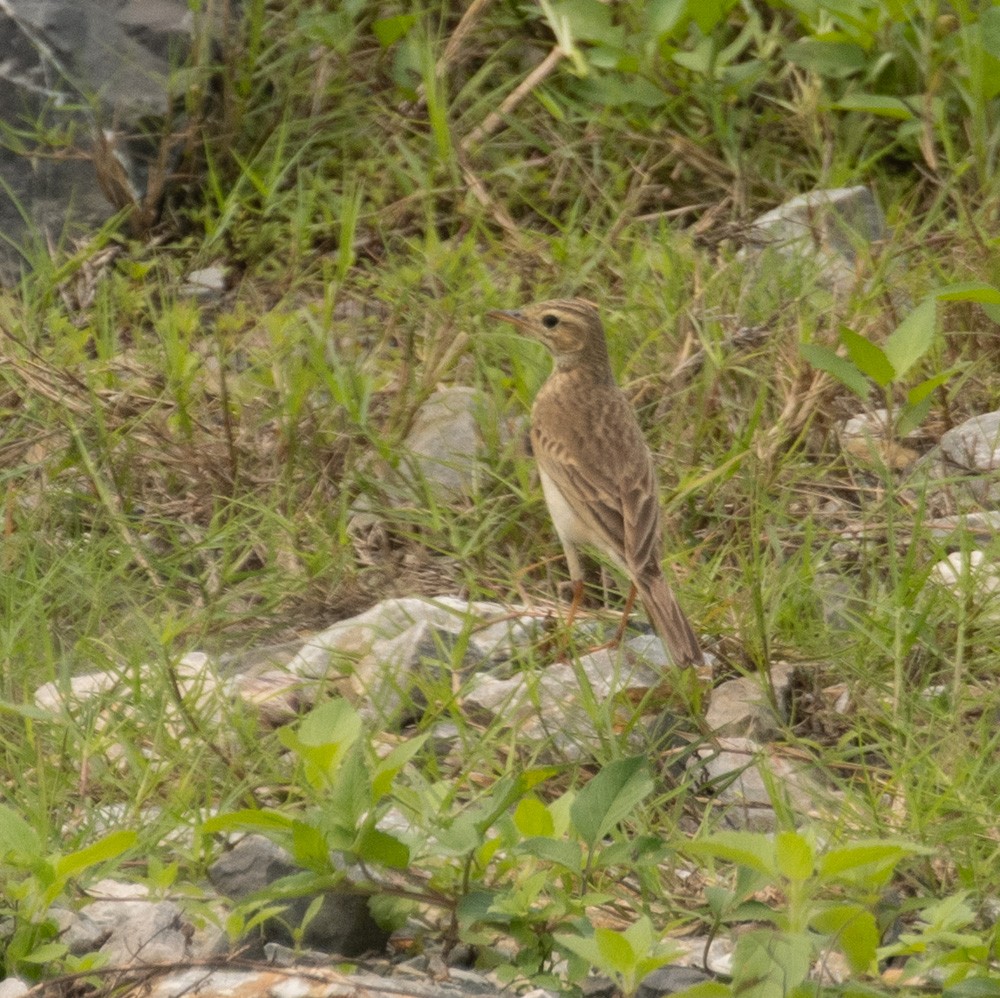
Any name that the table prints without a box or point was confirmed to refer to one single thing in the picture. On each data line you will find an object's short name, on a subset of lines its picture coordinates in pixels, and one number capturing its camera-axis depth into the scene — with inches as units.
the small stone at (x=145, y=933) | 281.0
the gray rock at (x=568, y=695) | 351.6
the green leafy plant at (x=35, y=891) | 273.4
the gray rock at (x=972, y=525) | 420.2
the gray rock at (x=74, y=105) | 571.5
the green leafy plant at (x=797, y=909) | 253.3
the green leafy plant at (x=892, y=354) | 422.3
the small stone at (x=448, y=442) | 461.7
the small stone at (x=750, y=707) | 369.7
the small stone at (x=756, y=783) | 333.7
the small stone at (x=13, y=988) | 269.7
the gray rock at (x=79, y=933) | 286.4
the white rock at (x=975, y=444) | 448.1
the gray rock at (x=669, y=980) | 273.7
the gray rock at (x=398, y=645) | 372.8
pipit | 390.9
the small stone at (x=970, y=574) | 385.7
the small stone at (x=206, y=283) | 566.6
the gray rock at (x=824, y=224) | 535.8
